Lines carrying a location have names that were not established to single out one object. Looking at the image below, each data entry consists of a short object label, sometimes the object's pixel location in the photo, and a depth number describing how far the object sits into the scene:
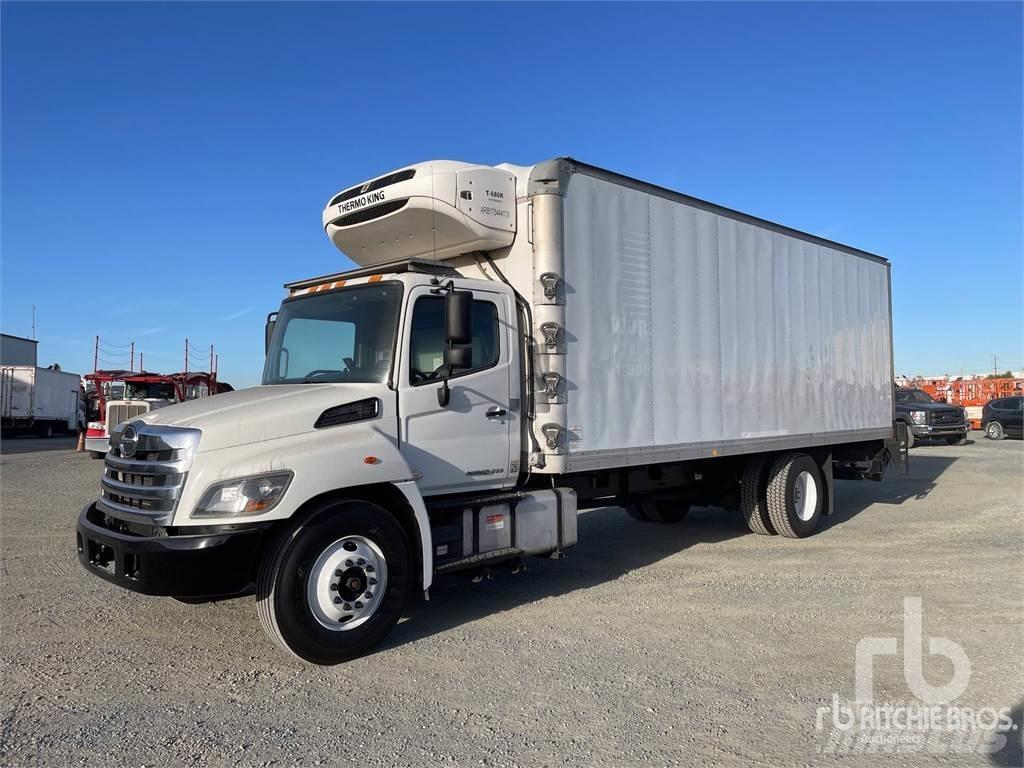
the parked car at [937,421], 23.06
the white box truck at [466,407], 4.65
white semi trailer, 31.39
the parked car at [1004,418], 25.70
